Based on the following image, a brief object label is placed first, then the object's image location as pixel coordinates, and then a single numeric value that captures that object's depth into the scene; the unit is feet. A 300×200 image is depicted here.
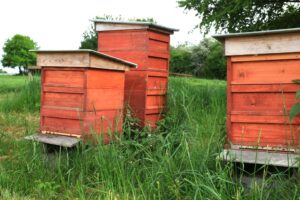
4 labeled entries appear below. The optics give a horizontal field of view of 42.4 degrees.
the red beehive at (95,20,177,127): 18.38
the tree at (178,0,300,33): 40.91
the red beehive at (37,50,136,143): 14.40
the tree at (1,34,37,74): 274.98
